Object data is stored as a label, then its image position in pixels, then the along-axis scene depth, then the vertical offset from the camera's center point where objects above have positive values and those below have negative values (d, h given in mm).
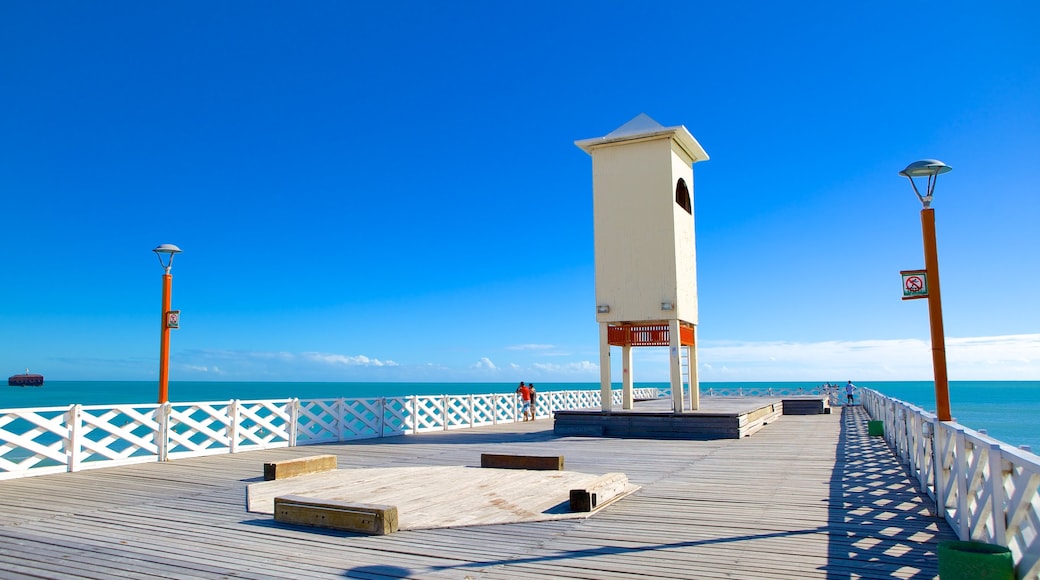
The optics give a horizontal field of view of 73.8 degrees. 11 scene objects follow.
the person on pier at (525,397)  23227 -1128
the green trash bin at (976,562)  4152 -1237
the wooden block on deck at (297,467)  9344 -1391
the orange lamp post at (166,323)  12977 +872
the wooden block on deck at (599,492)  7055 -1395
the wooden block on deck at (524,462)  9914 -1426
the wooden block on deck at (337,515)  6207 -1361
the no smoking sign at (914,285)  7820 +826
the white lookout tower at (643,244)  16750 +2908
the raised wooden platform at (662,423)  15680 -1452
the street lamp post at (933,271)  7668 +950
